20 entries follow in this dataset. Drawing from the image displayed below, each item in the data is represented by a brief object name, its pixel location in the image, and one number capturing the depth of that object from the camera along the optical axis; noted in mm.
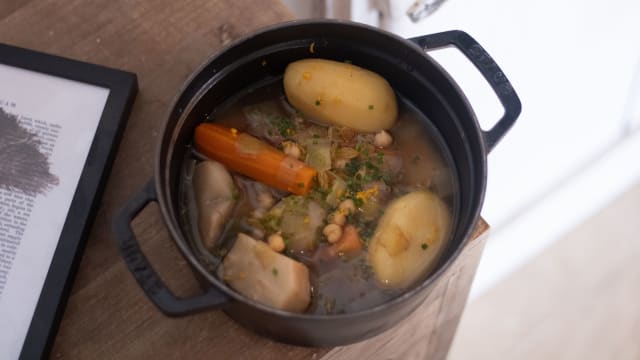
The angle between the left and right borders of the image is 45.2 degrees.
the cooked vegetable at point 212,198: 837
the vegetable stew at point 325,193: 812
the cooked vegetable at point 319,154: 880
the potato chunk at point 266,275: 783
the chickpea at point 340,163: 880
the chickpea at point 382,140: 894
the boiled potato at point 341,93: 891
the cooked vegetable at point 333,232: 829
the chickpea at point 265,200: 861
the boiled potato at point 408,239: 816
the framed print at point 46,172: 884
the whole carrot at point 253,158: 859
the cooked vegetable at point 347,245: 831
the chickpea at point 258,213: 851
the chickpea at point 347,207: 842
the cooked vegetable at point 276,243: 821
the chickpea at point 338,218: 835
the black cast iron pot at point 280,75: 735
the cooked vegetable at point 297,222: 839
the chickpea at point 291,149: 879
